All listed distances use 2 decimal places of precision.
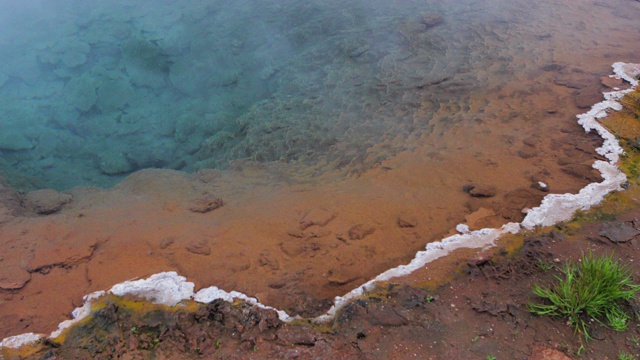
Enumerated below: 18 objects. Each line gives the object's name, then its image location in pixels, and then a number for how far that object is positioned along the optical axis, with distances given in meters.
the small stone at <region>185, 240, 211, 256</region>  2.99
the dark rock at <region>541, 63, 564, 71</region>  5.16
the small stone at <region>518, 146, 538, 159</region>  3.79
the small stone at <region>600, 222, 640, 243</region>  2.72
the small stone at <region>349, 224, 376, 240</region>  3.10
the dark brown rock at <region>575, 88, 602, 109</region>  4.33
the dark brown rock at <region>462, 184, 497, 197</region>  3.37
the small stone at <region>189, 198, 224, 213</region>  3.57
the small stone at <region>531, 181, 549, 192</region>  3.36
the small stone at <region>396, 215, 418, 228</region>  3.15
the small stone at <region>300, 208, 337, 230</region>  3.23
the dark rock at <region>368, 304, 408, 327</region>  2.32
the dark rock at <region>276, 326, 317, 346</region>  2.23
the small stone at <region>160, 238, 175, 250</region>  3.05
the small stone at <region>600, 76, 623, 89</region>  4.57
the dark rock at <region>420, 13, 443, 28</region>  6.46
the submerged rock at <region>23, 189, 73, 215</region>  3.93
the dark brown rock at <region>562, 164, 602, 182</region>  3.37
